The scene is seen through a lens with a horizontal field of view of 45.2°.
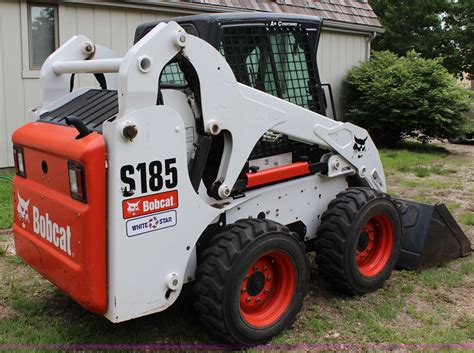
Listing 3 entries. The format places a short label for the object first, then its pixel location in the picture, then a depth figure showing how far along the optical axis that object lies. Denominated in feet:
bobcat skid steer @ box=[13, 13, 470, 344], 10.13
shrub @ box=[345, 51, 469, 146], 41.81
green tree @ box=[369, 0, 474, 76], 85.15
